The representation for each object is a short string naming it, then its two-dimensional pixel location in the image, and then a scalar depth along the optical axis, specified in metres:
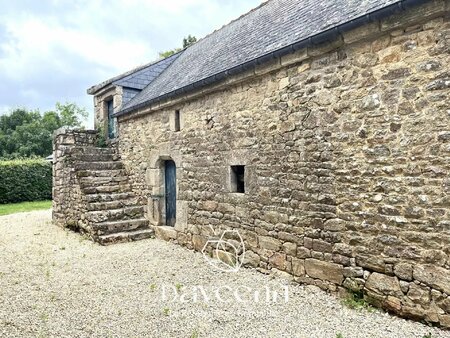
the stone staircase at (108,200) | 7.84
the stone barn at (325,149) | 3.50
